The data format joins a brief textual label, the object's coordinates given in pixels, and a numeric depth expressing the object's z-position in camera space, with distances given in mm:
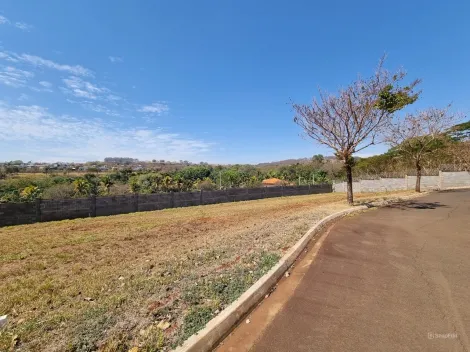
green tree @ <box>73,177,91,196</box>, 32056
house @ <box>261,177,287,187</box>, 58469
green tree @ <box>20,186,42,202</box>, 26638
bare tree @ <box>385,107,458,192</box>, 21859
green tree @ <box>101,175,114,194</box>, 37709
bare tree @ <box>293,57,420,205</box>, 12586
